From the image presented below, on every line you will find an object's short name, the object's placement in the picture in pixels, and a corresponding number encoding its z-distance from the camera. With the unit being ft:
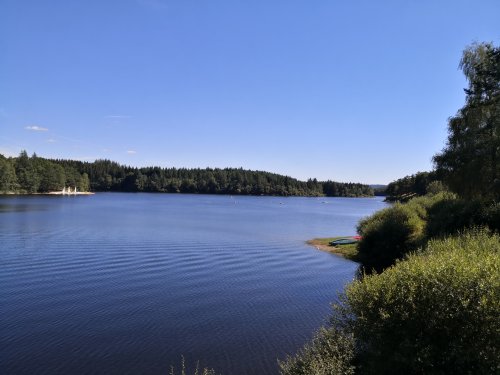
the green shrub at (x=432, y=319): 30.91
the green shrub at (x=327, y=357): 34.81
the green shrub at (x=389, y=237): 123.13
